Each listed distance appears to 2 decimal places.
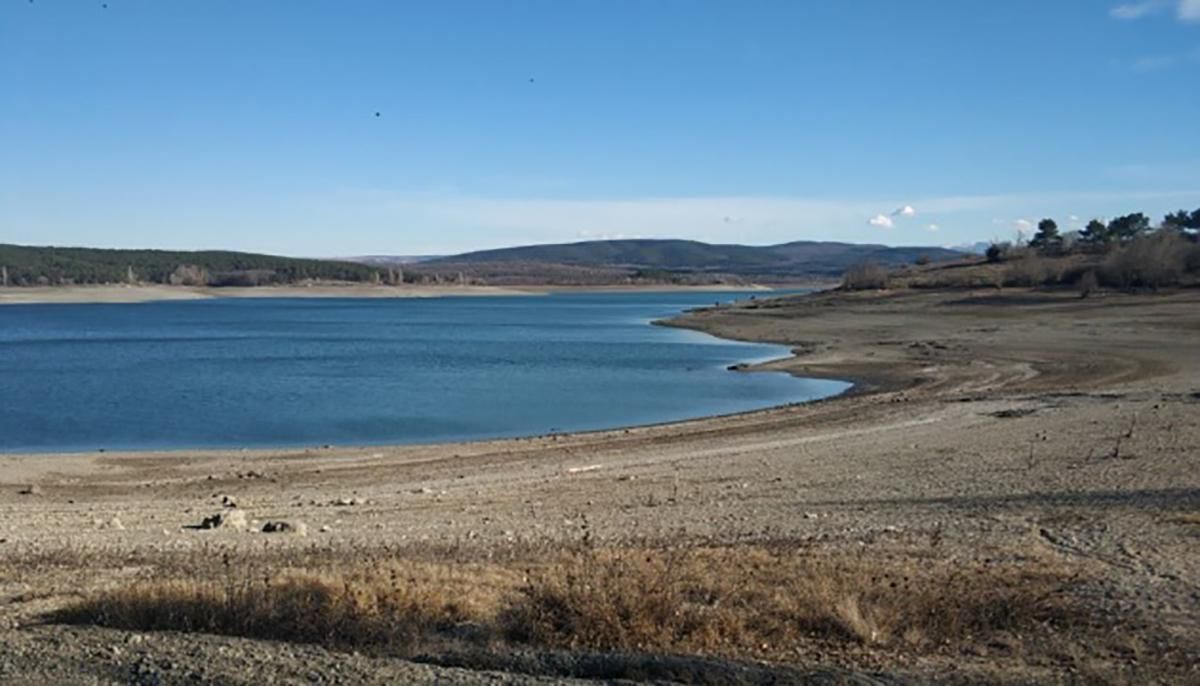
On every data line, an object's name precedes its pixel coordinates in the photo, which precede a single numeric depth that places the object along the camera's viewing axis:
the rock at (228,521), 12.91
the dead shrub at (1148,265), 64.62
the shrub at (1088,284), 65.44
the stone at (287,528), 12.35
